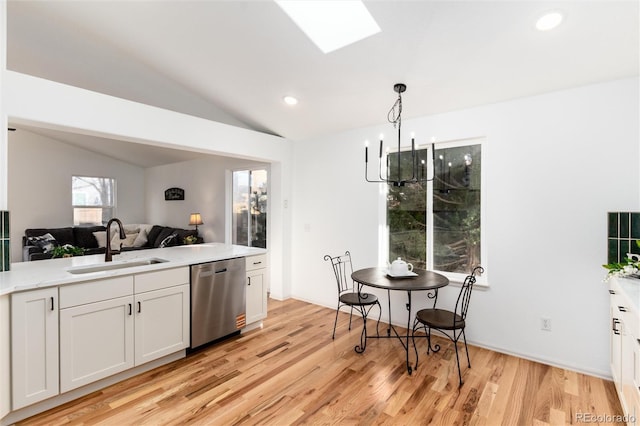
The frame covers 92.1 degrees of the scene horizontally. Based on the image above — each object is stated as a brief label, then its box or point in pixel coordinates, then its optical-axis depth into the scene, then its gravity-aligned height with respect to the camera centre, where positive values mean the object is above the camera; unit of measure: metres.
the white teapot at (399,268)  2.96 -0.54
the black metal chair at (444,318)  2.54 -0.93
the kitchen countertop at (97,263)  2.03 -0.45
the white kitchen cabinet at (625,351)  1.61 -0.84
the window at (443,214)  3.22 -0.02
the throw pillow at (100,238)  6.31 -0.56
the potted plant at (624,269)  2.07 -0.38
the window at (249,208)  5.34 +0.06
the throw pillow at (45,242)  5.21 -0.56
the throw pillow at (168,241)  5.90 -0.58
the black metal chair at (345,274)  3.93 -0.83
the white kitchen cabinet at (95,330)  2.14 -0.88
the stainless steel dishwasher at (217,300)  2.91 -0.88
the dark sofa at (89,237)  5.79 -0.52
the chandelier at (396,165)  3.04 +0.59
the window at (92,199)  6.85 +0.26
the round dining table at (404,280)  2.62 -0.63
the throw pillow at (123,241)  6.32 -0.64
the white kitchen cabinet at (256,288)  3.40 -0.87
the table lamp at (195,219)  5.99 -0.16
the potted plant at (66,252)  4.47 -0.60
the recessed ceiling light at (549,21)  1.98 +1.26
